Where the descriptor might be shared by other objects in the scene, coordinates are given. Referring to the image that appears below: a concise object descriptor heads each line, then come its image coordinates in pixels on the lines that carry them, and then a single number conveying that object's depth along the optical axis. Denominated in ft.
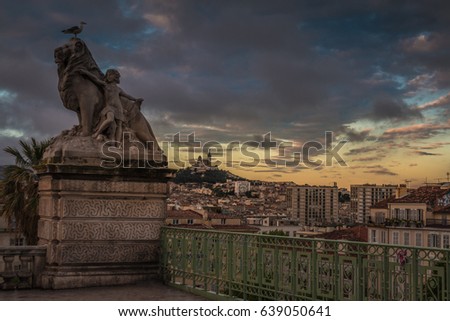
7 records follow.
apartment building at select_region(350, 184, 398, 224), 626.64
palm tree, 70.74
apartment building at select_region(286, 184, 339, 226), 637.30
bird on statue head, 32.83
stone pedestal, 30.68
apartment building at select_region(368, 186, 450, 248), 179.93
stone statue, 32.09
